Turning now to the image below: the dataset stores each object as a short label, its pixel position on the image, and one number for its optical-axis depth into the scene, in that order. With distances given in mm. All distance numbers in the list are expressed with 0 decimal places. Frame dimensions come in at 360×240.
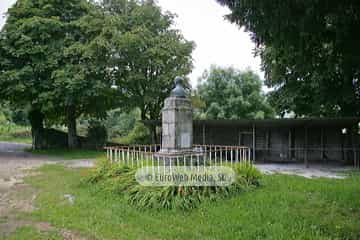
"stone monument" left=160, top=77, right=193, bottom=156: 7703
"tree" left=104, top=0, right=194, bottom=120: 15730
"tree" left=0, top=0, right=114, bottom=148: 14891
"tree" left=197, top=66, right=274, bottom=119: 27062
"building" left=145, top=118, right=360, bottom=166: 13607
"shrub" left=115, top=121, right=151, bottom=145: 20219
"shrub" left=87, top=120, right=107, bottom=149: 19891
